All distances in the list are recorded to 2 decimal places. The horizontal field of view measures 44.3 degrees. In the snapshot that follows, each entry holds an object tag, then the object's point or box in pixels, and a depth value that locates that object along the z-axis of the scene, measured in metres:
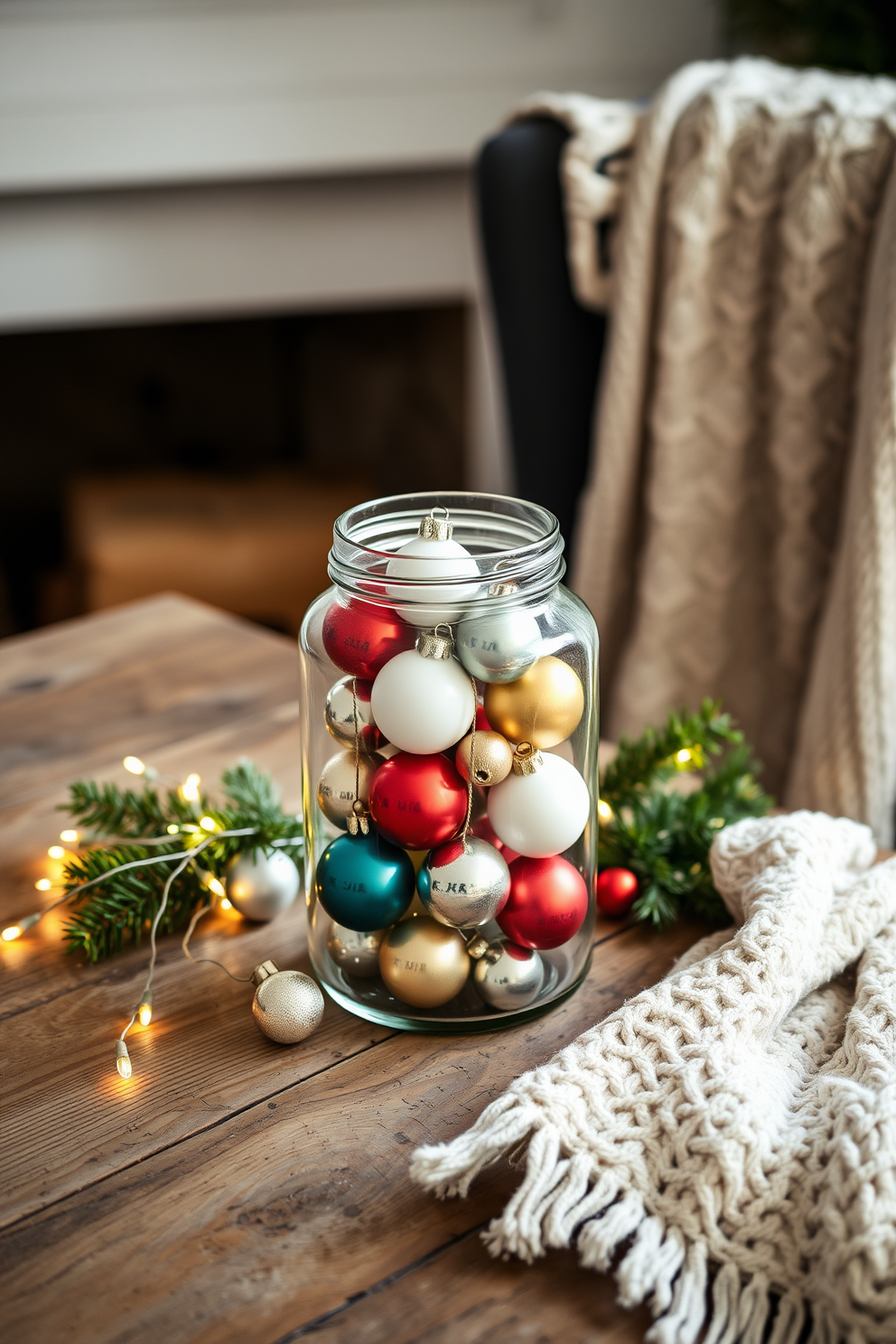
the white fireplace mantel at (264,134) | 1.53
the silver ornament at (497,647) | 0.47
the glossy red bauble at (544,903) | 0.50
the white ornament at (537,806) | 0.49
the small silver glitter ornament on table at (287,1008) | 0.51
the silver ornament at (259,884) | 0.60
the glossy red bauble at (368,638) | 0.49
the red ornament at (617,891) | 0.61
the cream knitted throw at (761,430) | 0.90
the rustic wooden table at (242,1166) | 0.39
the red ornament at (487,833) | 0.52
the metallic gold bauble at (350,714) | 0.51
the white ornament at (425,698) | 0.47
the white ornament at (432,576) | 0.47
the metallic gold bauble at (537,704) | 0.48
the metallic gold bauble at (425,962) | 0.50
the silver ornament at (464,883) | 0.48
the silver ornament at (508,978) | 0.52
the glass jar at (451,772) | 0.48
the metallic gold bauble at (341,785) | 0.51
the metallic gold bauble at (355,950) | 0.53
